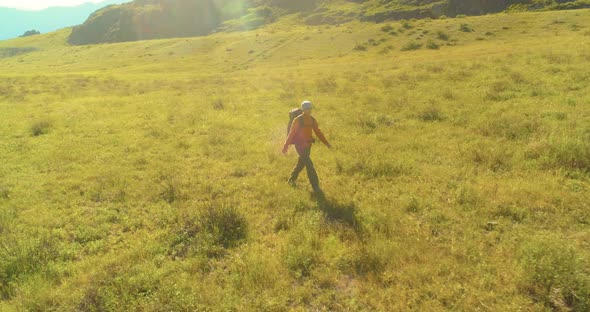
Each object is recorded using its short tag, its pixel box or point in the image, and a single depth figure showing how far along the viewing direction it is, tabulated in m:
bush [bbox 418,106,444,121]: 17.08
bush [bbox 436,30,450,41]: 51.06
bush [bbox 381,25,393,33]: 61.97
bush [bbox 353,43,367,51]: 54.97
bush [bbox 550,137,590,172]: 10.42
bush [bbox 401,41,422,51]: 50.04
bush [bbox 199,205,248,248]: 8.27
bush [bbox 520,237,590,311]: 5.59
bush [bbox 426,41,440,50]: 47.41
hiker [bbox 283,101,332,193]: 9.91
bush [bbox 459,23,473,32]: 52.55
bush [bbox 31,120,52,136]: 19.68
